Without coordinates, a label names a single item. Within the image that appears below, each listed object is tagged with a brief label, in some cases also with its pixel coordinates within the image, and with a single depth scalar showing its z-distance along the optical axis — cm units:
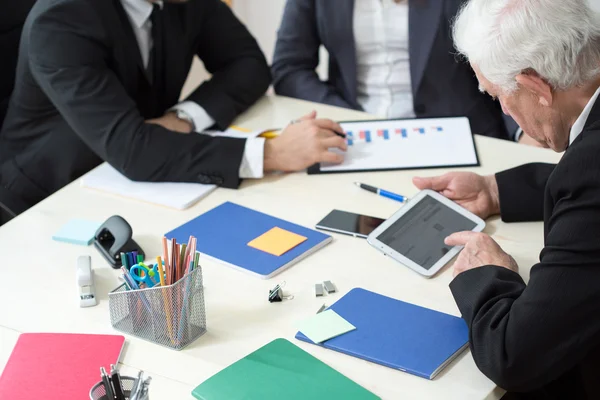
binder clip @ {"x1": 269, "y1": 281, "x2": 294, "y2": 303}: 327
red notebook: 301
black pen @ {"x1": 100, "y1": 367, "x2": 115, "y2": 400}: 280
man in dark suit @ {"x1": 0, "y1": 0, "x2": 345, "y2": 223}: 383
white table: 307
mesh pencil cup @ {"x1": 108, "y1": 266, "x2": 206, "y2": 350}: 311
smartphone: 353
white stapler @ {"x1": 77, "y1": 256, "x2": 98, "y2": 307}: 327
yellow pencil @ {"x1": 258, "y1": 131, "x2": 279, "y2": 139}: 402
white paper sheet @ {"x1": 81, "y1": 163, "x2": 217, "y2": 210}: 371
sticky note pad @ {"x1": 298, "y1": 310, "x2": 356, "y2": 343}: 314
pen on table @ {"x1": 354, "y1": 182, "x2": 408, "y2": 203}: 369
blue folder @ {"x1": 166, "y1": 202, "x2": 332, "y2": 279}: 340
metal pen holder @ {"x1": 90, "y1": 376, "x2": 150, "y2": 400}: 283
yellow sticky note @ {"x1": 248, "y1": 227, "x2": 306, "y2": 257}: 344
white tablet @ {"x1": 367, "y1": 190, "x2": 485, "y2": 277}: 341
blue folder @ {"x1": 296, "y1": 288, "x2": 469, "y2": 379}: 307
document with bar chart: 386
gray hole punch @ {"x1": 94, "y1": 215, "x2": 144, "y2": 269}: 342
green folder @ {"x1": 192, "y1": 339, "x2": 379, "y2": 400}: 298
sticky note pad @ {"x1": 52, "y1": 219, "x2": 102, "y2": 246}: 351
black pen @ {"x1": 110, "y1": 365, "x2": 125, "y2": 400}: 280
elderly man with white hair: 294
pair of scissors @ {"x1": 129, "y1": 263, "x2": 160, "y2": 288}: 315
